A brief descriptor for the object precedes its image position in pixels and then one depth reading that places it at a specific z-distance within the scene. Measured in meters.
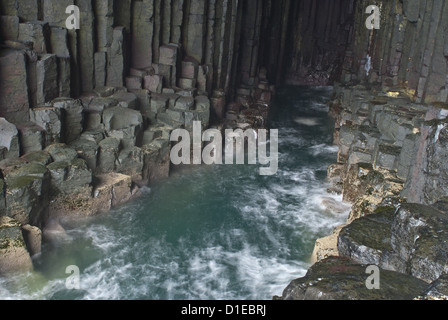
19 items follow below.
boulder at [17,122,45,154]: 12.12
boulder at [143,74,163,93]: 17.38
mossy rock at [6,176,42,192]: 10.60
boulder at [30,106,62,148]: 12.65
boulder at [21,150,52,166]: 11.85
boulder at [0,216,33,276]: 9.77
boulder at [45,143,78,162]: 12.29
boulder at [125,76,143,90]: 17.05
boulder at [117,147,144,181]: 13.76
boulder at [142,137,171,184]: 14.43
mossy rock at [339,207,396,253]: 7.87
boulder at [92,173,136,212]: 12.65
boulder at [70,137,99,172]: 13.02
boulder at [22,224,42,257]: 10.42
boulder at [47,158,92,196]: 11.84
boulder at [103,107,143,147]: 14.09
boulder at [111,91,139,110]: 15.16
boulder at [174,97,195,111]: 16.56
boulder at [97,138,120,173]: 13.45
